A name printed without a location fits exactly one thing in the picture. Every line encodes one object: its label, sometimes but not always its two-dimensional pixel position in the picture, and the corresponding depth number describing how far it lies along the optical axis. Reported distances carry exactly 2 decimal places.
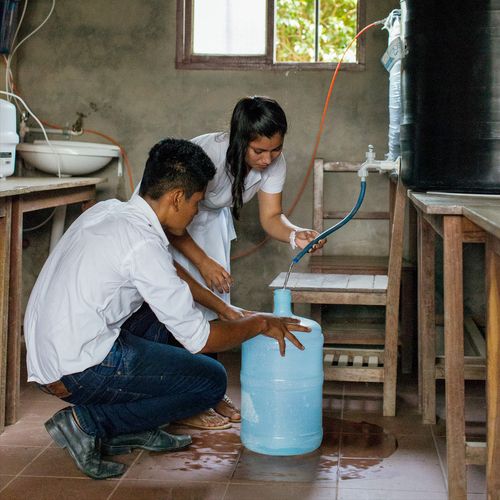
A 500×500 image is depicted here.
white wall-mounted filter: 3.58
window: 4.47
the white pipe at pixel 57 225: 4.41
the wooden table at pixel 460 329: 2.07
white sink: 4.18
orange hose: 4.39
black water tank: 2.58
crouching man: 2.40
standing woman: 2.85
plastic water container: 2.76
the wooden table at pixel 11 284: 3.01
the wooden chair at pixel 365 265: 3.95
